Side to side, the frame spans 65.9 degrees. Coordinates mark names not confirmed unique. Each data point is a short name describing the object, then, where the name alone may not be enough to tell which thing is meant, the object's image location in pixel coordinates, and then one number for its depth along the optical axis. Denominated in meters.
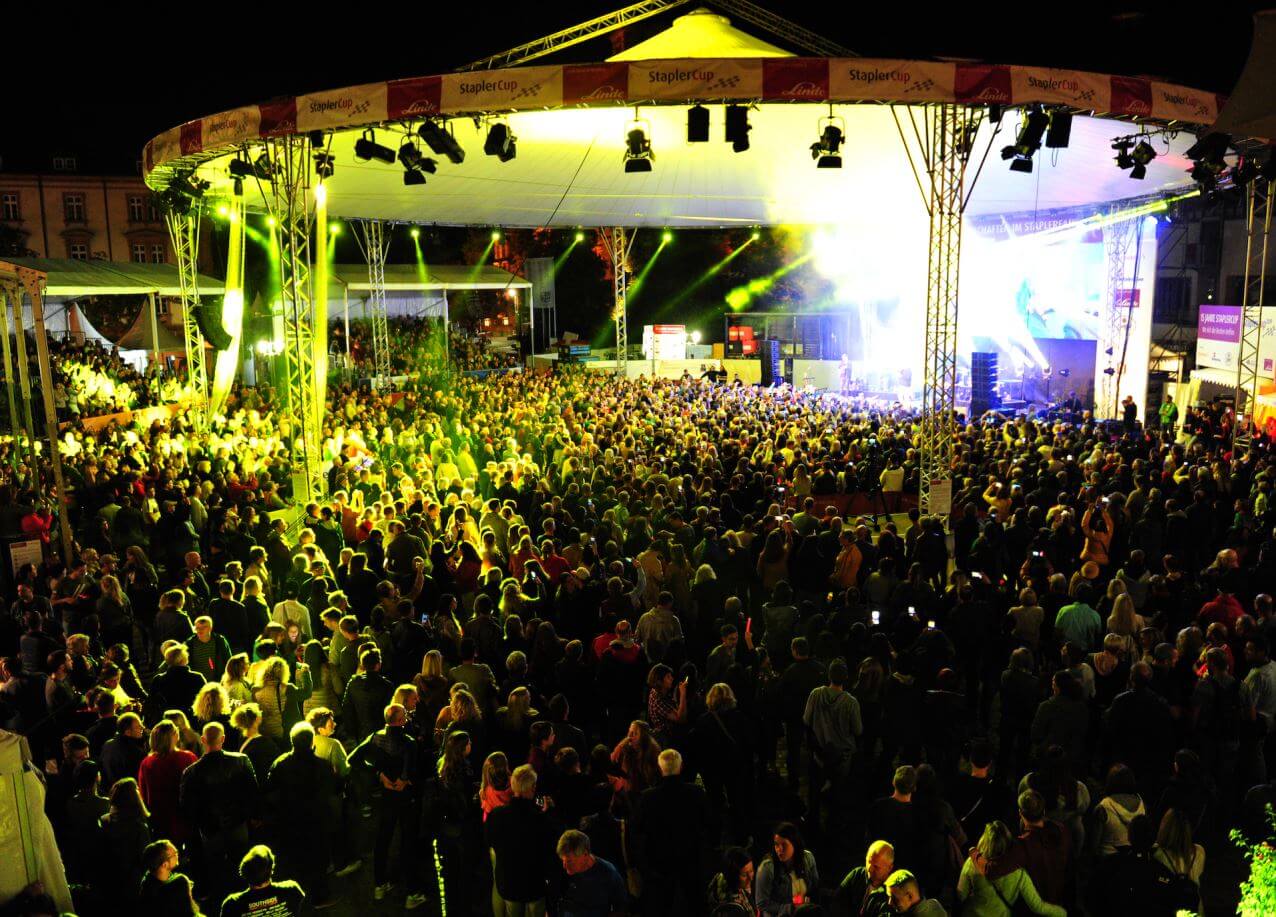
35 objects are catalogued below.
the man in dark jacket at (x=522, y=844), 4.43
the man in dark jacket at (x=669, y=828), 4.64
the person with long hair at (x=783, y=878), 4.07
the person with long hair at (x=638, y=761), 4.98
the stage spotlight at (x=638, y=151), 10.36
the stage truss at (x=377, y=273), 25.98
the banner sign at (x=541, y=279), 39.94
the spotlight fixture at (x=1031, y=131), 10.16
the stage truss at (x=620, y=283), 28.98
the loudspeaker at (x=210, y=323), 17.67
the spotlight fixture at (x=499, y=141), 10.80
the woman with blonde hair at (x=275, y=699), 5.70
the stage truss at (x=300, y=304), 11.66
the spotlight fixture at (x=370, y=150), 11.32
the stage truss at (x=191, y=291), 17.56
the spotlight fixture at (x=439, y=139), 10.45
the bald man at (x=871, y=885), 3.89
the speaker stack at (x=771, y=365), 31.42
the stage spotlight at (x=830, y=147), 10.43
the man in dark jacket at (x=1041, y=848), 4.22
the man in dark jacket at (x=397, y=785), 5.09
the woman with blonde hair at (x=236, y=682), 5.71
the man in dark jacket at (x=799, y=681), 6.01
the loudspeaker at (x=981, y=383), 22.09
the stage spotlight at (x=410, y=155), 10.98
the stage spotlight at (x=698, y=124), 10.19
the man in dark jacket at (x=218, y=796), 4.82
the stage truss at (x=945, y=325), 10.53
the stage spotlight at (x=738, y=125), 10.35
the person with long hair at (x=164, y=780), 4.99
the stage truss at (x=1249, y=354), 13.81
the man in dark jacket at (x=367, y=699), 5.79
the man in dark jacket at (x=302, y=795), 4.95
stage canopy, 9.51
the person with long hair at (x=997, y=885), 4.07
